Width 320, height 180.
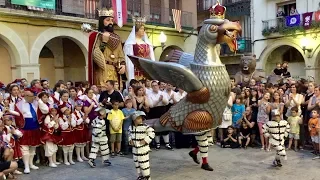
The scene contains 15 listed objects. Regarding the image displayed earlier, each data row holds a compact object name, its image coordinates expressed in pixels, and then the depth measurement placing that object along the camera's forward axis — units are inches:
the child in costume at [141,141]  234.1
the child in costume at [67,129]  294.5
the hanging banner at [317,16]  738.7
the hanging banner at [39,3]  503.0
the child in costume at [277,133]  275.0
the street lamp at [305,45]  778.8
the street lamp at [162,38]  594.5
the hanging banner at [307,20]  756.6
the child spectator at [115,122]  314.8
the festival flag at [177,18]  697.3
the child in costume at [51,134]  285.0
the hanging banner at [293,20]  783.1
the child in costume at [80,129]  302.8
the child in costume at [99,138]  282.7
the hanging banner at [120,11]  584.0
